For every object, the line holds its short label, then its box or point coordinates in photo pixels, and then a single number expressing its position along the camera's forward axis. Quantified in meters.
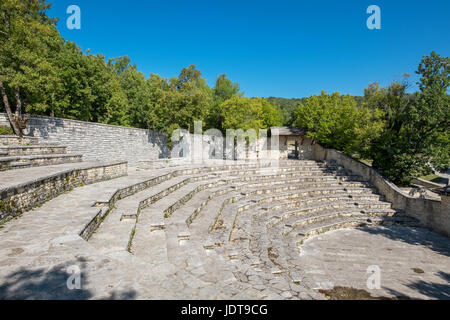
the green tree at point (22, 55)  8.78
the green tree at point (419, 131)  10.81
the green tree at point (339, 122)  13.32
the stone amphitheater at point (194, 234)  2.66
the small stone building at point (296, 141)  20.14
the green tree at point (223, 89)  29.18
